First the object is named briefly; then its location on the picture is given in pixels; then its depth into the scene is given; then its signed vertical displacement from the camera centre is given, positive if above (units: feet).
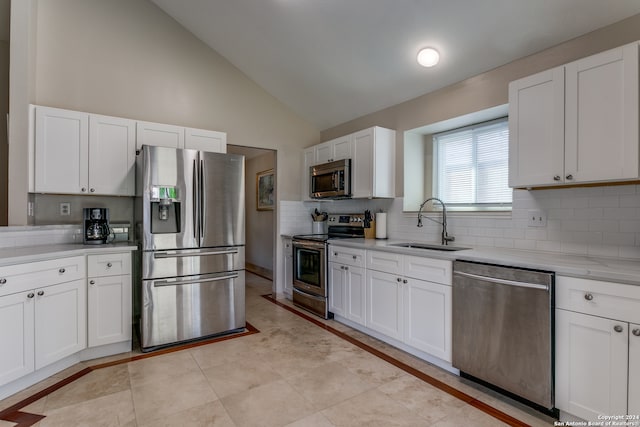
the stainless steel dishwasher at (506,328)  6.16 -2.40
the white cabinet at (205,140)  11.71 +2.71
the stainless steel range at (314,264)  12.10 -2.06
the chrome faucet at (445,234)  10.26 -0.66
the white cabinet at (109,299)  8.67 -2.41
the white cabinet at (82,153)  9.32 +1.79
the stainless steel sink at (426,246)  9.76 -1.03
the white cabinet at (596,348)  5.24 -2.31
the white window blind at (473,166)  10.00 +1.61
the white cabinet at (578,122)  6.05 +1.92
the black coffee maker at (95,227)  9.95 -0.48
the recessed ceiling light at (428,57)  9.50 +4.69
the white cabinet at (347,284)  10.60 -2.46
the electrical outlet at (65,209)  10.24 +0.08
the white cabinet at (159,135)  10.73 +2.66
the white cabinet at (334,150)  13.00 +2.70
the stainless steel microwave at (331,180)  12.75 +1.39
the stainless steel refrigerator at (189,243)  9.32 -0.96
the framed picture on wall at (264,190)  19.31 +1.39
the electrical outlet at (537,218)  8.25 -0.10
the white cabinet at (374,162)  11.90 +1.93
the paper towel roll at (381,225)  12.39 -0.46
